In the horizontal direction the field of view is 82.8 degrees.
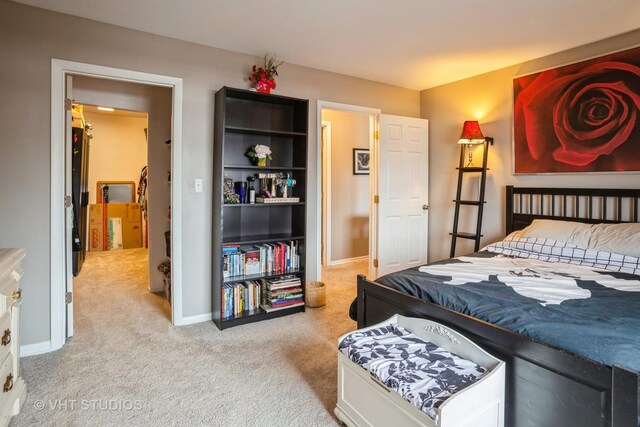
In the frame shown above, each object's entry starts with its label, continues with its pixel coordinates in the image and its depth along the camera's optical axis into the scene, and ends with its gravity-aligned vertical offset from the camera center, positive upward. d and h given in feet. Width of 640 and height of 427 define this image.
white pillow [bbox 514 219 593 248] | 9.10 -0.62
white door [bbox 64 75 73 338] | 9.02 -0.25
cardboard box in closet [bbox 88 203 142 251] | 21.22 -1.18
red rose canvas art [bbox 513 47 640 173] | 9.42 +2.59
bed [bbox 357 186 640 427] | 3.62 -1.88
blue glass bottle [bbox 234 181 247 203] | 10.64 +0.44
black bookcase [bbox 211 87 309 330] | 10.03 +1.07
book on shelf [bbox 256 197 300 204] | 10.64 +0.16
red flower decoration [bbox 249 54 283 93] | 10.53 +3.82
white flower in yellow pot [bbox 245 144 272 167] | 10.65 +1.51
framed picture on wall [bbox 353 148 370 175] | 18.42 +2.30
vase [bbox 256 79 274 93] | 10.51 +3.48
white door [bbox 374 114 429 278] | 13.53 +0.51
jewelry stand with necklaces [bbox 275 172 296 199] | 11.16 +0.67
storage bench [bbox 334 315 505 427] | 4.33 -2.25
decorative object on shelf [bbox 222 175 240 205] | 10.32 +0.33
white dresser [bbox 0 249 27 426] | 5.49 -2.15
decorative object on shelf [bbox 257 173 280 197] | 10.99 +0.67
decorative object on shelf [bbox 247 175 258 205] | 10.73 +0.44
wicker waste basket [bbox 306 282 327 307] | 11.59 -2.87
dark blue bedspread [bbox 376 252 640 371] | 4.22 -1.49
